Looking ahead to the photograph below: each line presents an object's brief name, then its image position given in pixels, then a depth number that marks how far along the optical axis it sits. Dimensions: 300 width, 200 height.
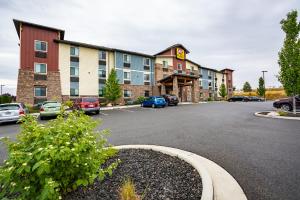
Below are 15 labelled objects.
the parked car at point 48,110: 14.35
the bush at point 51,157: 2.15
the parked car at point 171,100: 27.16
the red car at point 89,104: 17.29
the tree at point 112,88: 26.84
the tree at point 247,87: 78.69
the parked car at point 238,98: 50.28
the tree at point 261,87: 55.84
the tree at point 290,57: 14.24
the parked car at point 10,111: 12.59
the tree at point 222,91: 55.53
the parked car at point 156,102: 24.31
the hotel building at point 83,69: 23.72
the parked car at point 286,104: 16.96
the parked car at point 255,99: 50.73
